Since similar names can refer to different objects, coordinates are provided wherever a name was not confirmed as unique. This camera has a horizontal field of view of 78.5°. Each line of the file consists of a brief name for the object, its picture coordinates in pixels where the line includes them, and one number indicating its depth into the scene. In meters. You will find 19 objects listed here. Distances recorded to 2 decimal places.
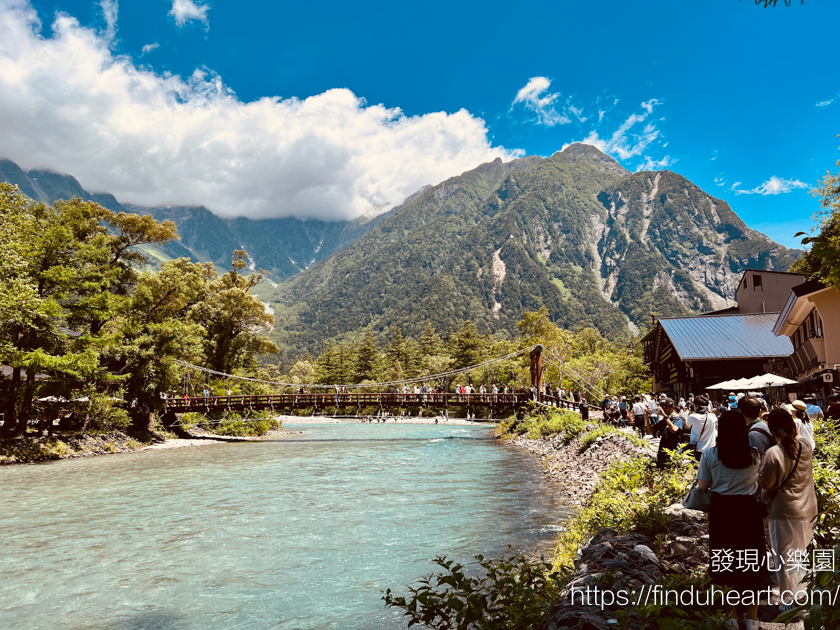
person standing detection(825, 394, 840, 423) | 11.87
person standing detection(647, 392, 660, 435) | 17.27
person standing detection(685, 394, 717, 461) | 9.35
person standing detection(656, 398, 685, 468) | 9.81
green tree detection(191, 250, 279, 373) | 39.62
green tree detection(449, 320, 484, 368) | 75.38
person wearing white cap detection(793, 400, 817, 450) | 6.79
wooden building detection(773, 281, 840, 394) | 18.34
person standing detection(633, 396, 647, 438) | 19.12
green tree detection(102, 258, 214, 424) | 28.83
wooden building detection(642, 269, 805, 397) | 26.17
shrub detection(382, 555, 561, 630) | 4.20
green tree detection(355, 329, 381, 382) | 84.56
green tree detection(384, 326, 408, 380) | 87.85
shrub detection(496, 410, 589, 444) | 22.65
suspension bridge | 35.50
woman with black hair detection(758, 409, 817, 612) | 4.40
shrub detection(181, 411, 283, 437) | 38.00
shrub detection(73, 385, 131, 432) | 26.53
